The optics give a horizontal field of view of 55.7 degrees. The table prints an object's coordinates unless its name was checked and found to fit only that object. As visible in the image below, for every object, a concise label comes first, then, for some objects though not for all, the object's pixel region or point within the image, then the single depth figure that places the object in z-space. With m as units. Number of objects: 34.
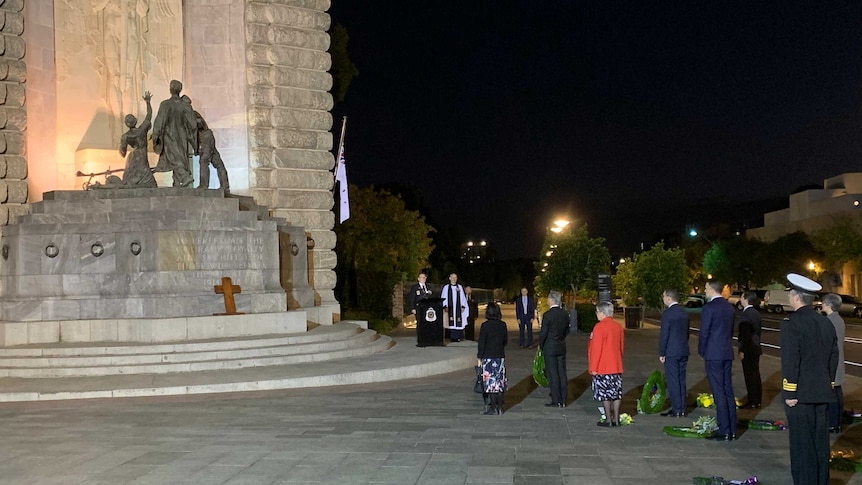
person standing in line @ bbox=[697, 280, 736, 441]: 8.97
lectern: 17.32
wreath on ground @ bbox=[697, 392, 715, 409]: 11.16
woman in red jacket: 9.78
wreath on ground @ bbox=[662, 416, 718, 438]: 9.00
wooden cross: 15.64
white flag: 27.23
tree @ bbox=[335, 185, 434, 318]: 38.81
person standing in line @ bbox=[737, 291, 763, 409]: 11.37
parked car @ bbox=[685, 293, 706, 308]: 59.35
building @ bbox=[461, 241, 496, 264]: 134.80
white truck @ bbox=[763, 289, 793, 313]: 51.16
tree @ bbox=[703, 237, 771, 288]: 70.81
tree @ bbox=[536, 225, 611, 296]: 34.72
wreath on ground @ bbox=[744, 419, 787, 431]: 9.55
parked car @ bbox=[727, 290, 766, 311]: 52.91
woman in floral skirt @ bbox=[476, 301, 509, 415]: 10.47
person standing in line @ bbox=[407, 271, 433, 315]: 18.14
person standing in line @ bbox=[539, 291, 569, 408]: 11.23
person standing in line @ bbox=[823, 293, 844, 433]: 9.59
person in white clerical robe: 17.84
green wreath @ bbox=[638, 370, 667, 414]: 10.52
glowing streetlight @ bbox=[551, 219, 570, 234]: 32.34
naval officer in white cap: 6.56
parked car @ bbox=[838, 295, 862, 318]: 43.33
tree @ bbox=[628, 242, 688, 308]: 33.62
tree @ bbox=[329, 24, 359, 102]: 30.52
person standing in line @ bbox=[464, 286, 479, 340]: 21.01
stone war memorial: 14.98
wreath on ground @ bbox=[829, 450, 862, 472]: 7.57
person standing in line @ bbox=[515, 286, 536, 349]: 21.41
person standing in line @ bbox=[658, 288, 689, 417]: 10.62
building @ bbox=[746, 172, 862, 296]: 60.19
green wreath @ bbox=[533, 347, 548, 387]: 11.87
